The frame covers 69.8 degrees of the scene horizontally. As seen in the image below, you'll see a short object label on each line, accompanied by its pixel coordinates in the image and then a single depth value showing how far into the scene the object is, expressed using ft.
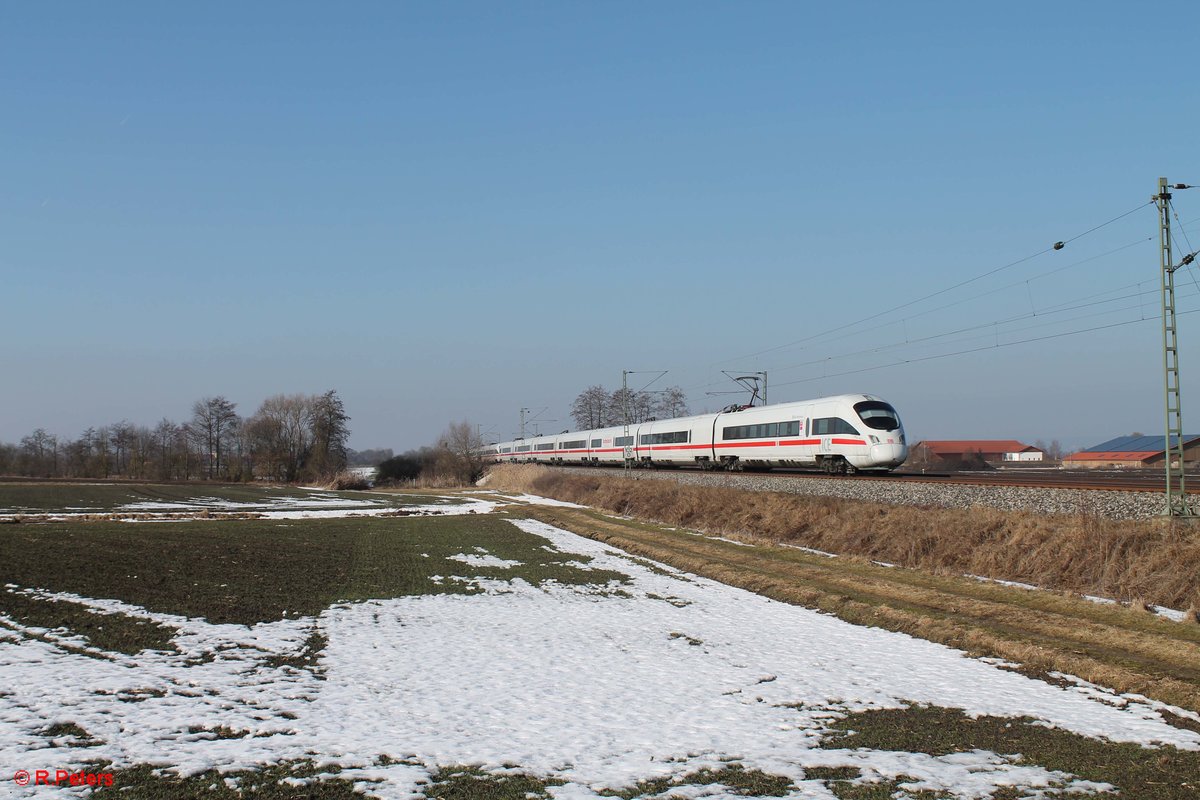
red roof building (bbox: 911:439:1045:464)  381.40
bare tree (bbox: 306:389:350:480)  350.72
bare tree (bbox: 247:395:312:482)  347.97
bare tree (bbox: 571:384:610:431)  422.82
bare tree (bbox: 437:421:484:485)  328.29
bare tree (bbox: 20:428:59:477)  373.61
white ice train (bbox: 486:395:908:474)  118.32
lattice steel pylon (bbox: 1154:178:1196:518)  60.56
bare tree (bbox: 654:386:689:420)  409.16
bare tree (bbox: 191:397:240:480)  383.86
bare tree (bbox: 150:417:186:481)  369.91
